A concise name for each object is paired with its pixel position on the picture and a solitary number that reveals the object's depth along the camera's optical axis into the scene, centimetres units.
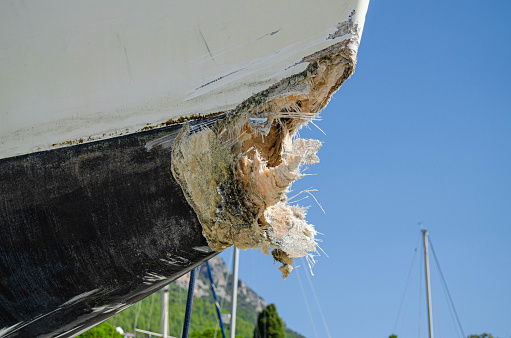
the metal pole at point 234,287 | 1166
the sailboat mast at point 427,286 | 1630
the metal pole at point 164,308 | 1185
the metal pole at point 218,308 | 1086
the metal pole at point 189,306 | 522
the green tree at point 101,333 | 1522
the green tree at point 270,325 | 1900
